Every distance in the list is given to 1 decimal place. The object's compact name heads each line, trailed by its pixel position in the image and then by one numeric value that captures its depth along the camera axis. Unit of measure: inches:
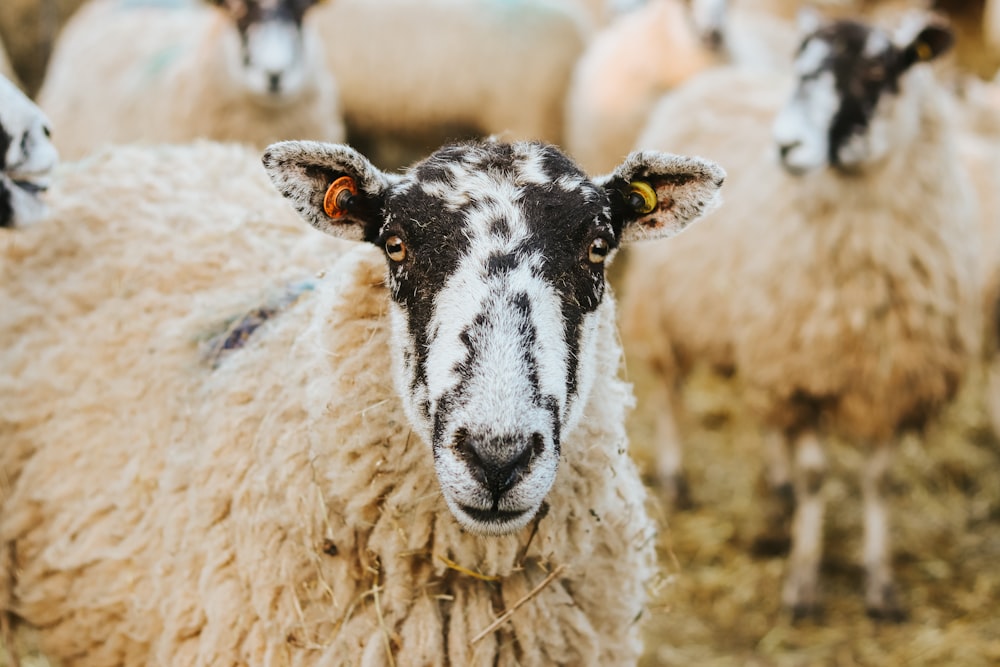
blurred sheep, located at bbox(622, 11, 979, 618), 170.2
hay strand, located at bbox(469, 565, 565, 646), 91.0
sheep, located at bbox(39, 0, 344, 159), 215.6
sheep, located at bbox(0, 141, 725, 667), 83.4
